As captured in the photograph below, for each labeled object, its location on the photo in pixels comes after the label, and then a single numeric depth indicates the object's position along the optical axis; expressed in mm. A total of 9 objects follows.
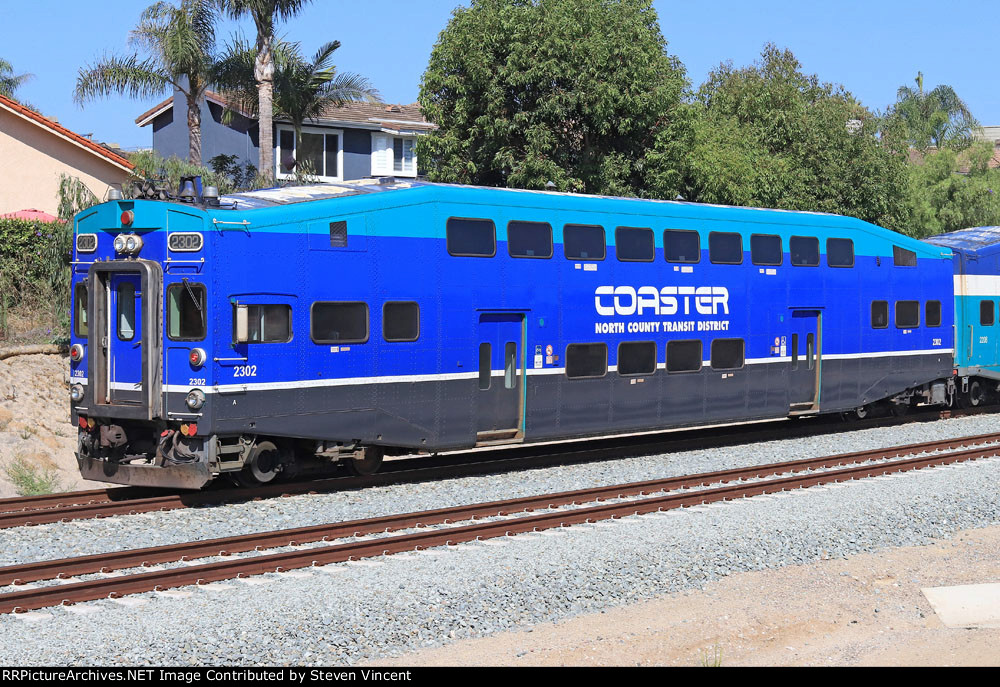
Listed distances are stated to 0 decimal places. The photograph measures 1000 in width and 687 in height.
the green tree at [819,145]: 43312
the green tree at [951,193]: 50406
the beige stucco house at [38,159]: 33719
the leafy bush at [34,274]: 23500
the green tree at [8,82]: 61812
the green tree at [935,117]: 64562
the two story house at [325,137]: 49531
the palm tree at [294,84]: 35500
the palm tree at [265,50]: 32500
